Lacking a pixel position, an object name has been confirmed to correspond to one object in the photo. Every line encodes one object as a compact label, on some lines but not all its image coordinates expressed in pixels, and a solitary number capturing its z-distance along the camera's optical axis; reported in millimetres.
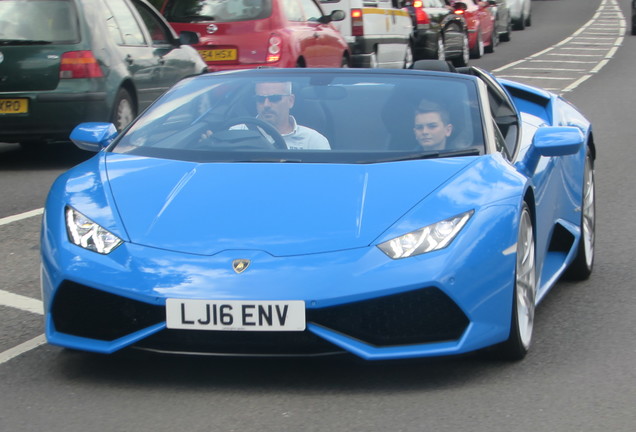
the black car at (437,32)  26953
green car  12172
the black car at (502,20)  34406
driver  6094
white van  22328
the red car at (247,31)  16516
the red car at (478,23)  29719
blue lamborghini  4766
